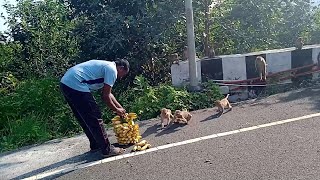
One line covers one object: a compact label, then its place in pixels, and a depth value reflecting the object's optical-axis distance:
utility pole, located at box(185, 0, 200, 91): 7.52
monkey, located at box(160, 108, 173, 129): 6.21
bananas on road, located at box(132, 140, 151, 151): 5.38
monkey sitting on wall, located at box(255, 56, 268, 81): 7.92
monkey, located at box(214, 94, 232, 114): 6.69
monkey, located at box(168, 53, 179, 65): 7.95
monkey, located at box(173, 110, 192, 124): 6.22
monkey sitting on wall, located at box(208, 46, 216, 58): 8.25
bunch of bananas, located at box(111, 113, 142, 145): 5.54
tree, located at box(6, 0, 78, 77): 8.74
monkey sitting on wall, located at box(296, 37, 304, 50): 8.45
